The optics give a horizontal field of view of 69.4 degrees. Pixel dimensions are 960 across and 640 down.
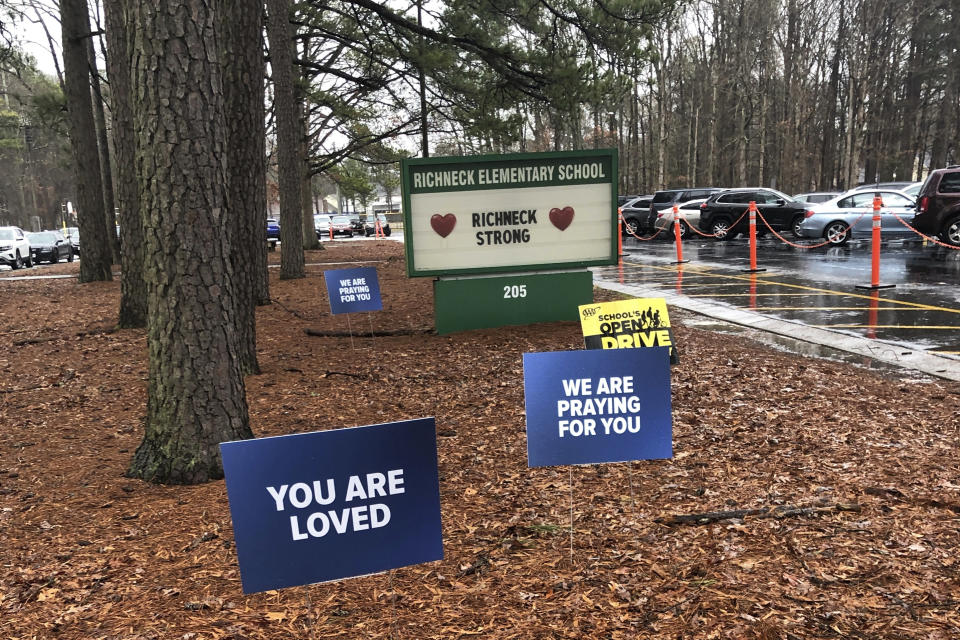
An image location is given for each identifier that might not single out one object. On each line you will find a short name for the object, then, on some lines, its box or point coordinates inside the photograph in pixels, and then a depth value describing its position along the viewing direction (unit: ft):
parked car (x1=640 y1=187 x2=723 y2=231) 95.14
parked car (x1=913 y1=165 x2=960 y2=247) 52.65
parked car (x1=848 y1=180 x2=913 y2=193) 75.82
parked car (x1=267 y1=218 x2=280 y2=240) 120.37
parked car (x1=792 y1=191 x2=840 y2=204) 78.66
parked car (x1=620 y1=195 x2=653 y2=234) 98.73
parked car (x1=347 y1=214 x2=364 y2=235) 163.90
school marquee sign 28.68
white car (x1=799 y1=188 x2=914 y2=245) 64.34
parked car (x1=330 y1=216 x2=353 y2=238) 162.91
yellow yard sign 16.15
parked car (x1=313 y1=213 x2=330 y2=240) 161.38
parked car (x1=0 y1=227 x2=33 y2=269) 86.38
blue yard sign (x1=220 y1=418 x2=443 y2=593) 7.18
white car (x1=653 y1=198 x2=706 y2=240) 90.02
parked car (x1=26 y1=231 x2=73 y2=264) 100.48
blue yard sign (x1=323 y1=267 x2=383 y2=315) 25.71
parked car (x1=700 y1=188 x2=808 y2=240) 77.77
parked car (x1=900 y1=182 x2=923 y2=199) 67.72
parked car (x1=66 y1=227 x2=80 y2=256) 118.44
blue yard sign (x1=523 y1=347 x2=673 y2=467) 10.75
